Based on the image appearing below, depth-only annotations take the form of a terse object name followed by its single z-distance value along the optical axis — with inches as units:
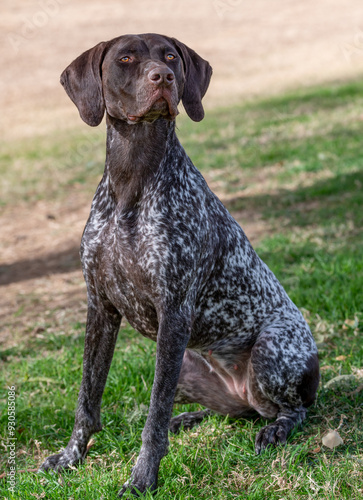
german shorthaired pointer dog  243.0
